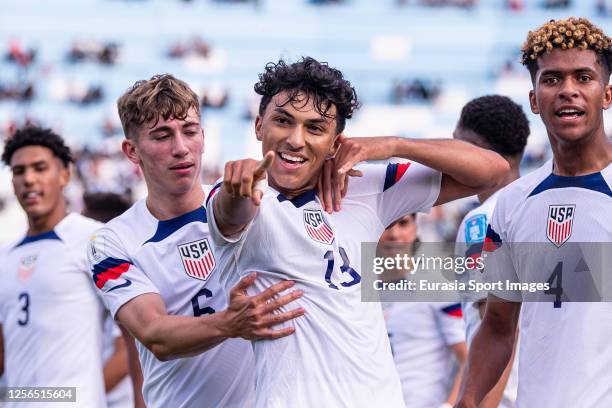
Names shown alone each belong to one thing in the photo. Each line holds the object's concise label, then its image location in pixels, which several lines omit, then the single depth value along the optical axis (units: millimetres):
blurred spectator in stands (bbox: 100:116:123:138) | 27828
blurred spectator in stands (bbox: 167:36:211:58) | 31125
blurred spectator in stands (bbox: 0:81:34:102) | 28391
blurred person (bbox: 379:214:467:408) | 6697
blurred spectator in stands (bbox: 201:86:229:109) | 28672
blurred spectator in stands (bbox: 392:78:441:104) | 28156
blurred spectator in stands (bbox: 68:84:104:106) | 29094
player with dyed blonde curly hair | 3916
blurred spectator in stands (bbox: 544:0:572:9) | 29703
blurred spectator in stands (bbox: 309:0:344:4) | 32656
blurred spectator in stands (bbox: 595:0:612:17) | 29719
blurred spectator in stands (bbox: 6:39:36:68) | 29916
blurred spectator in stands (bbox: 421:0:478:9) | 32531
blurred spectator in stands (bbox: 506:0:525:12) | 31234
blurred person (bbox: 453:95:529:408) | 5582
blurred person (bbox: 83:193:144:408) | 6906
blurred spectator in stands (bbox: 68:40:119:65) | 30391
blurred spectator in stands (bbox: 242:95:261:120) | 28625
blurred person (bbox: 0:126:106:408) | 6371
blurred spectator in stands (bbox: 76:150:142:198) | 24891
